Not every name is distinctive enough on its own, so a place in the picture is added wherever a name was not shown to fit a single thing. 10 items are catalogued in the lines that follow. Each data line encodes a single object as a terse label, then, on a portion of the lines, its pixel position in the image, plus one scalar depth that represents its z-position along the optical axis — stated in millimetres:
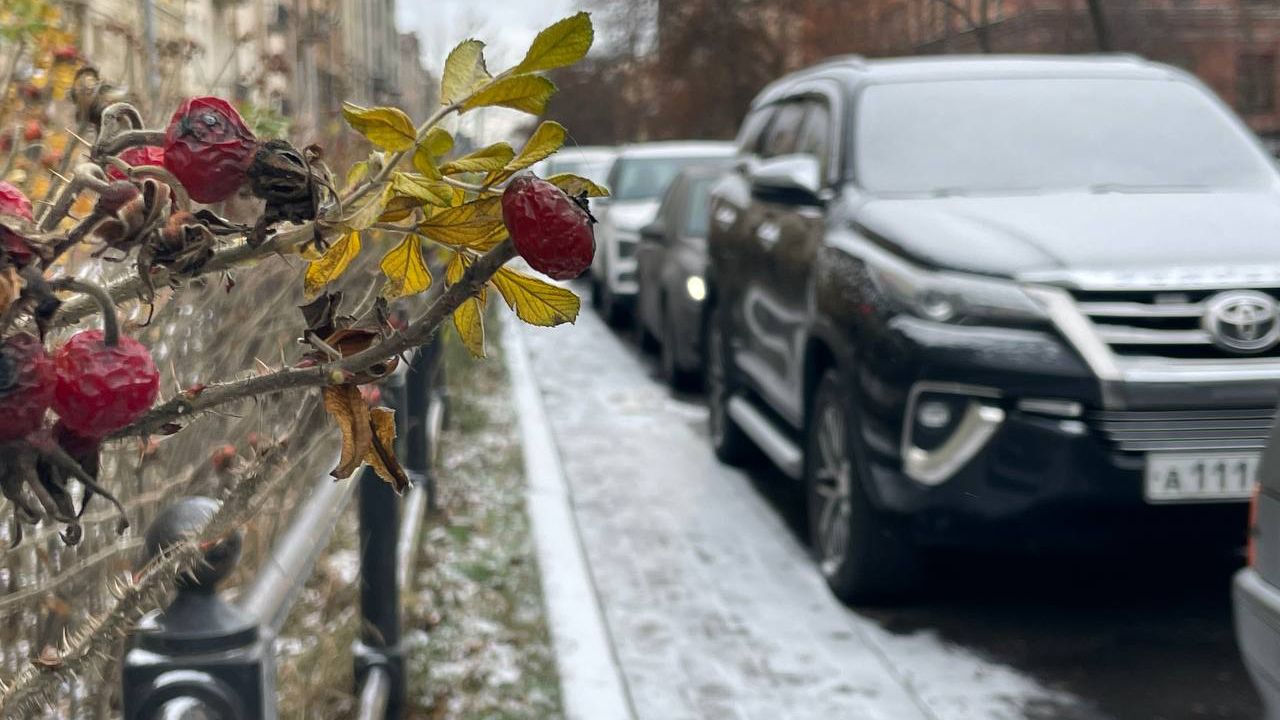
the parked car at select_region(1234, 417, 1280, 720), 2855
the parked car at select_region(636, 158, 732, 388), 9641
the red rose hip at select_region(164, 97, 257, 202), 712
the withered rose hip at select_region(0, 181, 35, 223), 725
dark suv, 4141
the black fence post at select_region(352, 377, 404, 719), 3611
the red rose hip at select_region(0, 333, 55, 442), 678
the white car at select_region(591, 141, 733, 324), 14672
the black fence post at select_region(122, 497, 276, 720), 1342
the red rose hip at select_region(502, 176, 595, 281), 725
